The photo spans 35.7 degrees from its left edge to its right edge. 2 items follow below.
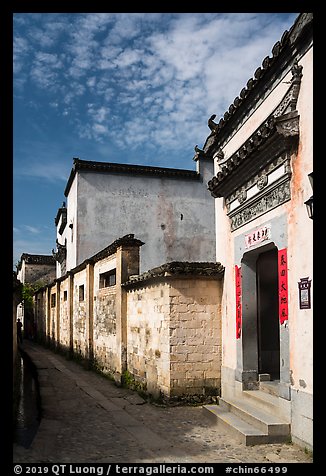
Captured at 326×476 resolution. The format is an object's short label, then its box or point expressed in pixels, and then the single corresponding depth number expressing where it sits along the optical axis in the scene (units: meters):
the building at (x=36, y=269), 37.48
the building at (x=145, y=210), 20.80
